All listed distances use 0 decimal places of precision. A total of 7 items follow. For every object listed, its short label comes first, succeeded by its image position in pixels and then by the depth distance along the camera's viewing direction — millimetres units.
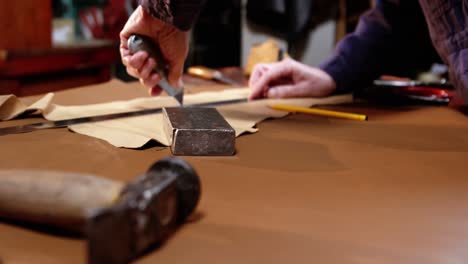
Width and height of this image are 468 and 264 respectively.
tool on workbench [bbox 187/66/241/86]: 1403
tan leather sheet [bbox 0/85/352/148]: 738
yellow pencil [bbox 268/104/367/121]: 941
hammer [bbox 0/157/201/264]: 323
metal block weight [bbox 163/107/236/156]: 658
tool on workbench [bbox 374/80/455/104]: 1107
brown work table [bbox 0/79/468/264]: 407
